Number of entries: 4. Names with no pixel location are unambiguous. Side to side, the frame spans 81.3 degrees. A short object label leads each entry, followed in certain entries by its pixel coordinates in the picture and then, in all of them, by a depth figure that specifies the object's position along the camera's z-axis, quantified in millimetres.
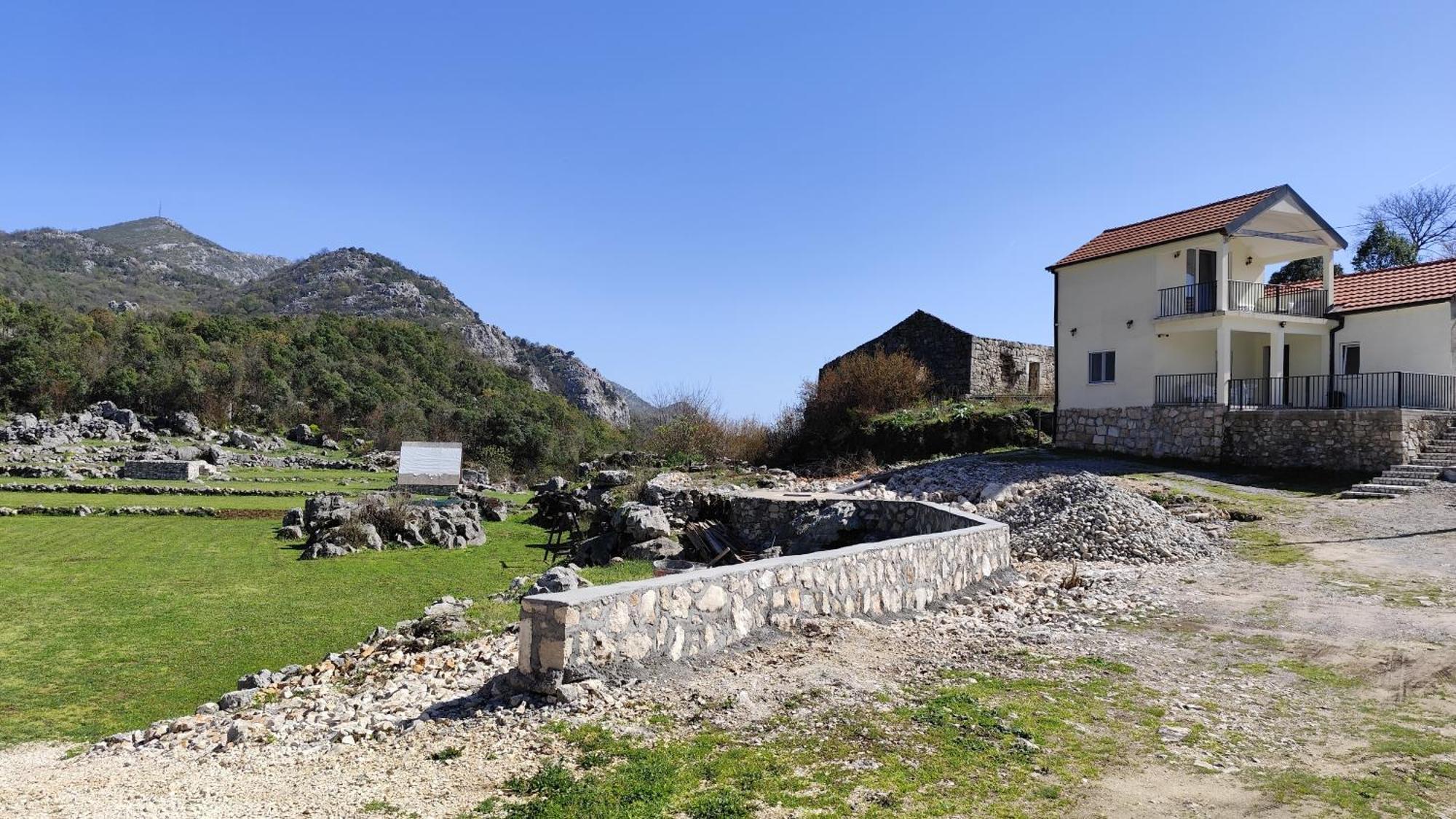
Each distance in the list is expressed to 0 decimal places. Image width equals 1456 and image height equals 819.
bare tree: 42969
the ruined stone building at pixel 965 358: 32531
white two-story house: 22344
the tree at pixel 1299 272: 37062
